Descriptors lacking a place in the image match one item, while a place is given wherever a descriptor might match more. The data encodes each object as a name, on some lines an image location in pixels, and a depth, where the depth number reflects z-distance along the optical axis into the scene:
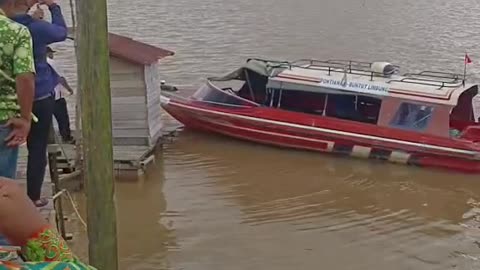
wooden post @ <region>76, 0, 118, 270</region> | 5.04
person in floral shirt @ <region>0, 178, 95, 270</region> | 3.50
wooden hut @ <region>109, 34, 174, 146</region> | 12.91
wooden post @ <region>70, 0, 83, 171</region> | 11.02
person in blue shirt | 6.21
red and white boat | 13.44
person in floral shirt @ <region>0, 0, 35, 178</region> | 4.94
